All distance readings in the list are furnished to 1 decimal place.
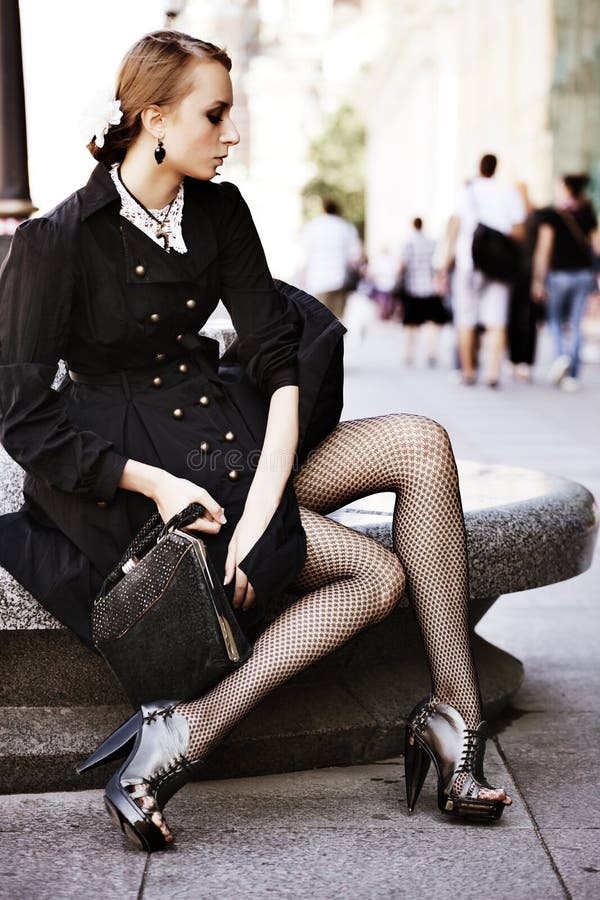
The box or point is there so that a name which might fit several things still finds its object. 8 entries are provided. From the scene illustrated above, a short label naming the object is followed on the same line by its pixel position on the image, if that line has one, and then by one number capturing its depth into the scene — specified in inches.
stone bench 117.7
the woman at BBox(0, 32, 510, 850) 104.9
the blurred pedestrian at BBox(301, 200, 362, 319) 560.4
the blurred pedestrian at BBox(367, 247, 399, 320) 1214.2
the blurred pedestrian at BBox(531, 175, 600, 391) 470.3
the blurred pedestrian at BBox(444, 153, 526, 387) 437.7
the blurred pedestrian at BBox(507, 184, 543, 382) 460.1
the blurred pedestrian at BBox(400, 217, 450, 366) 613.6
